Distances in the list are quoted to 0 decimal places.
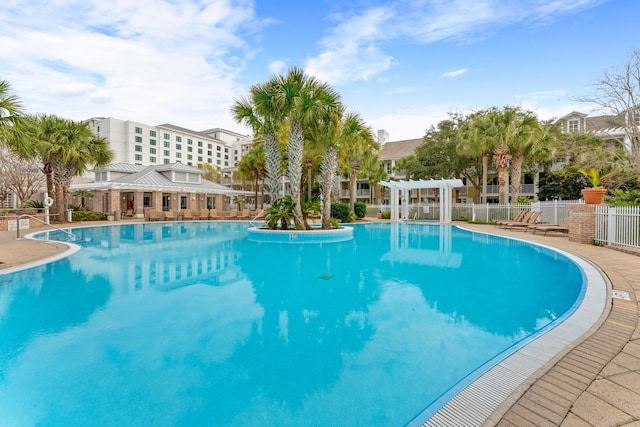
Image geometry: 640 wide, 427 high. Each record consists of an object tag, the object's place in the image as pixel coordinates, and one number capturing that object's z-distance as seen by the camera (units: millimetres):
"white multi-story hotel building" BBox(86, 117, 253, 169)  71062
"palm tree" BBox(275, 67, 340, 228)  13125
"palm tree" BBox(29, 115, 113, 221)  20484
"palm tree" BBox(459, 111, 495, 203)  22594
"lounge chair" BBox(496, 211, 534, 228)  18094
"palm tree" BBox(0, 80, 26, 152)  7441
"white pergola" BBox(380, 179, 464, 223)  22681
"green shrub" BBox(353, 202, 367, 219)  25938
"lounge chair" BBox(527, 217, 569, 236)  14485
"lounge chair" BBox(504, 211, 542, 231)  17300
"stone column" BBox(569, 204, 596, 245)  11125
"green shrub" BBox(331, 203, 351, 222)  23305
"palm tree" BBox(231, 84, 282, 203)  13859
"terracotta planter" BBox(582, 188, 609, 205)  10789
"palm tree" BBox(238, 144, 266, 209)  31159
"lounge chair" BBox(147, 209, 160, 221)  25266
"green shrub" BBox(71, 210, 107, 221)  23220
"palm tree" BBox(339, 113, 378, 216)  16734
